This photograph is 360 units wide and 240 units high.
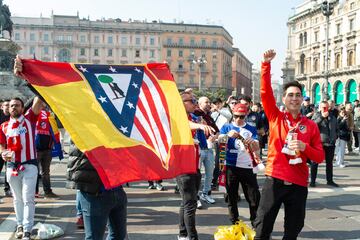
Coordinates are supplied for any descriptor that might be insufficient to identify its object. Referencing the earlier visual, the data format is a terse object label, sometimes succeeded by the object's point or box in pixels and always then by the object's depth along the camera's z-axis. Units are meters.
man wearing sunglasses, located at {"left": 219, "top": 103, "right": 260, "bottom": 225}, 5.77
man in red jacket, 4.05
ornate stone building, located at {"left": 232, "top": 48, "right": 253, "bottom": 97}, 126.00
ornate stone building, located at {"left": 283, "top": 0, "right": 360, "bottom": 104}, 58.72
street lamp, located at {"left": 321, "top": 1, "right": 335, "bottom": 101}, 20.49
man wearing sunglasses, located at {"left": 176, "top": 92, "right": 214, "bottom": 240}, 5.04
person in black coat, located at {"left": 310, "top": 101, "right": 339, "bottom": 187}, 9.48
